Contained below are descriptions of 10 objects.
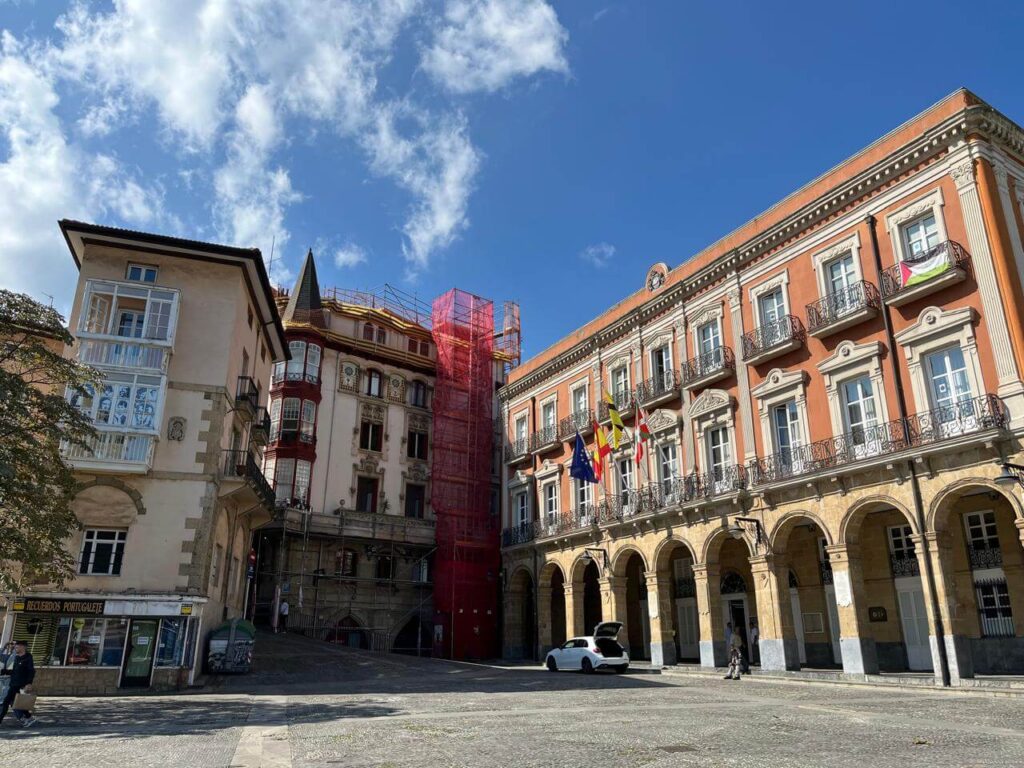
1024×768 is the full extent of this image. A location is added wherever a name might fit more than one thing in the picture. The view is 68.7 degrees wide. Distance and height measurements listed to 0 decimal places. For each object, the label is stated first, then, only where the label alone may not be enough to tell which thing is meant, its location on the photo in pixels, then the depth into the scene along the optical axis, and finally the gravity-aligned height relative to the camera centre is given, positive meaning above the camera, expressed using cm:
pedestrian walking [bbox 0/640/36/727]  1332 -86
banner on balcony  2117 +995
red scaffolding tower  3938 +789
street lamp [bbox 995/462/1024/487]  1714 +334
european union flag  3064 +636
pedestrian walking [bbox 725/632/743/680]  2283 -90
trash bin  2373 -63
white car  2647 -92
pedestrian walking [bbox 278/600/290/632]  3653 +52
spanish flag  3055 +723
